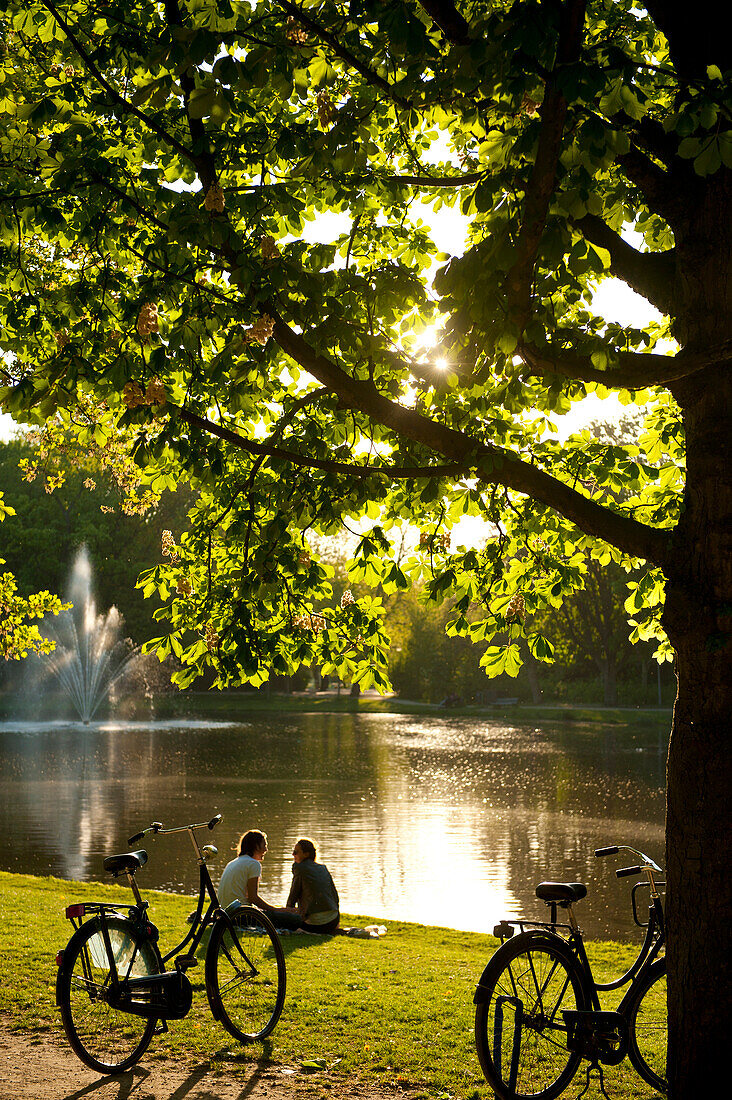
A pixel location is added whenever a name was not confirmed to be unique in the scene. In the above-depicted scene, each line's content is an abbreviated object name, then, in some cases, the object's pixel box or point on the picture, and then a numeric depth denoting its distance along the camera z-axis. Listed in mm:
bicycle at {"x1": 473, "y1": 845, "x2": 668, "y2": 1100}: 5172
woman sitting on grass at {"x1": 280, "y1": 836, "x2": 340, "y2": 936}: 10773
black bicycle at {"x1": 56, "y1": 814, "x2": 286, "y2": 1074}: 5773
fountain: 57531
